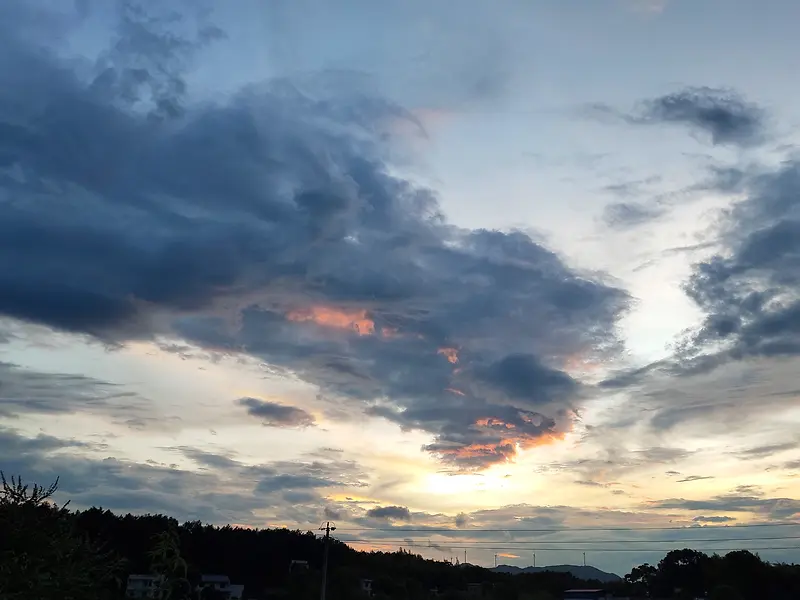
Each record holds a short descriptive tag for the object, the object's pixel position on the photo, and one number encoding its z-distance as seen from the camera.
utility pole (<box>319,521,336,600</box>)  88.44
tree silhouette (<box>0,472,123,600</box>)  20.52
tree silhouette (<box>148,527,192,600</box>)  15.00
